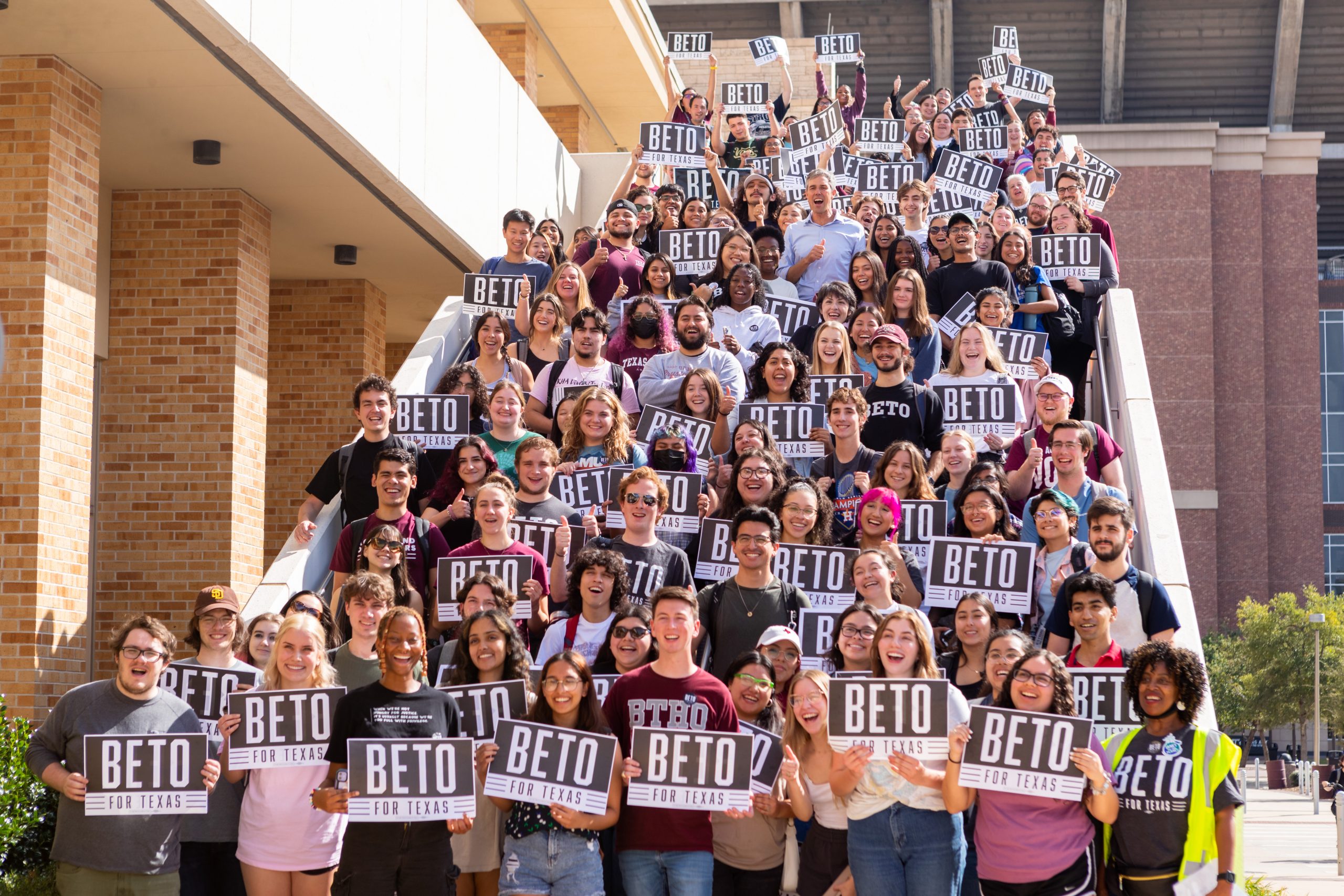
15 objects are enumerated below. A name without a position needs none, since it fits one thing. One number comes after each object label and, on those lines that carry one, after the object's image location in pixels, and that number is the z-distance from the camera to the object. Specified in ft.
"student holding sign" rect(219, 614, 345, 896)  22.11
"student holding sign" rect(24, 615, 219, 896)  22.15
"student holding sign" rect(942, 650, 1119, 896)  20.20
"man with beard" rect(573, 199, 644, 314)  43.16
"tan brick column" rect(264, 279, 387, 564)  57.26
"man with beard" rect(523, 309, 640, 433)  35.35
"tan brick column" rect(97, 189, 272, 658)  45.88
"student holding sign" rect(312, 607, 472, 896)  21.63
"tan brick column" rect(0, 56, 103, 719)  35.14
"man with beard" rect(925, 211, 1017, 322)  39.93
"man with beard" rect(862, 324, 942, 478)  33.01
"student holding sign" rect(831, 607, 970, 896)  20.90
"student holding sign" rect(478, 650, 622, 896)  21.29
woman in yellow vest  20.10
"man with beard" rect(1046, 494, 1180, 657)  24.54
